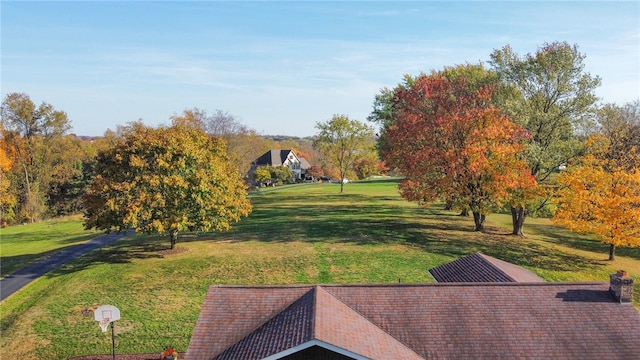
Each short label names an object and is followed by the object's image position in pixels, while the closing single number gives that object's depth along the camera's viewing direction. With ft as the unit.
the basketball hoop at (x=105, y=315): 53.47
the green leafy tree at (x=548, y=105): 113.91
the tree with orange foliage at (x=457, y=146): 112.37
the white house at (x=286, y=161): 371.56
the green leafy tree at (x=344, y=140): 235.81
